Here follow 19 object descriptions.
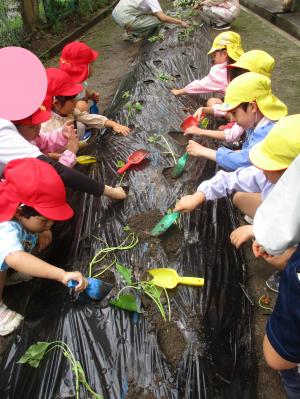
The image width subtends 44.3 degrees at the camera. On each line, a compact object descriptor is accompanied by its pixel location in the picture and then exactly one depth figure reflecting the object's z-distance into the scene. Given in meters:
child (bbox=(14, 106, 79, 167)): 2.30
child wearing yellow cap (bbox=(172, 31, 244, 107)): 3.17
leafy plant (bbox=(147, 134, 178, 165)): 2.56
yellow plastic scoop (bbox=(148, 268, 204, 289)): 1.66
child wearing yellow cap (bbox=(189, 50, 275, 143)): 2.56
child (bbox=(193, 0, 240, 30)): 6.19
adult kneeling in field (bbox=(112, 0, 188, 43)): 5.62
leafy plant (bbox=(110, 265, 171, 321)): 1.53
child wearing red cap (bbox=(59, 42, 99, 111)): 3.00
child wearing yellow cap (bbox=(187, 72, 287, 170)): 2.08
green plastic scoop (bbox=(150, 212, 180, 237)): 1.91
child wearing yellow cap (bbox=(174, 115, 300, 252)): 1.45
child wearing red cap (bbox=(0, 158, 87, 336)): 1.57
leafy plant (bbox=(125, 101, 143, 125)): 3.13
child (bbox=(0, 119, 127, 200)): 1.99
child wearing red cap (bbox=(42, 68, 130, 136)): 2.62
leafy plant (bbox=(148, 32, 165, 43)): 4.88
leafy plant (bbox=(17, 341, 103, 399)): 1.37
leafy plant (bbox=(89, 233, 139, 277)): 1.77
